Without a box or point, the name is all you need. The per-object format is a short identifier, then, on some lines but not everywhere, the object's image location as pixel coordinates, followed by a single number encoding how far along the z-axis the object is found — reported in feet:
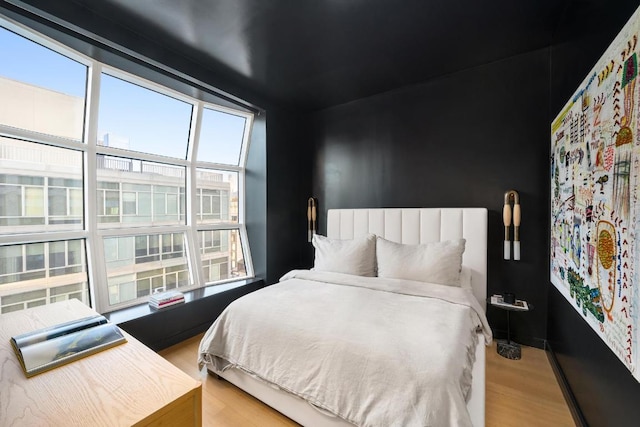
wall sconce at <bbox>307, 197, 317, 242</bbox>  12.54
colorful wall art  3.15
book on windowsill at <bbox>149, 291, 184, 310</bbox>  8.25
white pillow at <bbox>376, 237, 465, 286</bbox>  7.49
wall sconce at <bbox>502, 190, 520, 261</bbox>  8.03
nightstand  7.38
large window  6.48
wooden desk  2.50
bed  3.97
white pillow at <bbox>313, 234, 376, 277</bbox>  8.71
